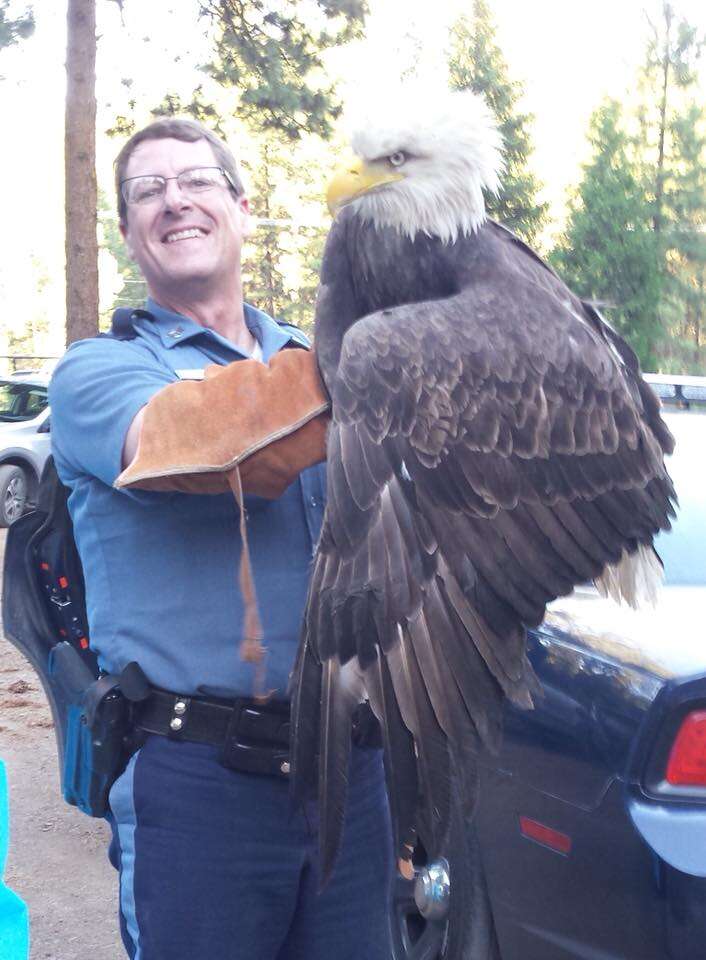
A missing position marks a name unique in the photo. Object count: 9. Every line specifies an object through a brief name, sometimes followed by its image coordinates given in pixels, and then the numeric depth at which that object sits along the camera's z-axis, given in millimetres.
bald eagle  1868
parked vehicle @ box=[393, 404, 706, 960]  2391
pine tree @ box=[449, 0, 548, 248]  15508
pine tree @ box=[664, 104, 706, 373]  19453
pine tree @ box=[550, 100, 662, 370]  16125
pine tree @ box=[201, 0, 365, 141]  11922
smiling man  2061
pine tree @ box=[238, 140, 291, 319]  33156
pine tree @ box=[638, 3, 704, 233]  19625
